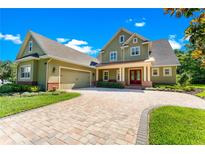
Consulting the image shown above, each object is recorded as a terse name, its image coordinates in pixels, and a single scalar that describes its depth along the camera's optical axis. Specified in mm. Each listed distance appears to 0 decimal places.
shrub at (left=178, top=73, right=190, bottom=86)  14588
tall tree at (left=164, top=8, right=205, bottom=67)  2862
